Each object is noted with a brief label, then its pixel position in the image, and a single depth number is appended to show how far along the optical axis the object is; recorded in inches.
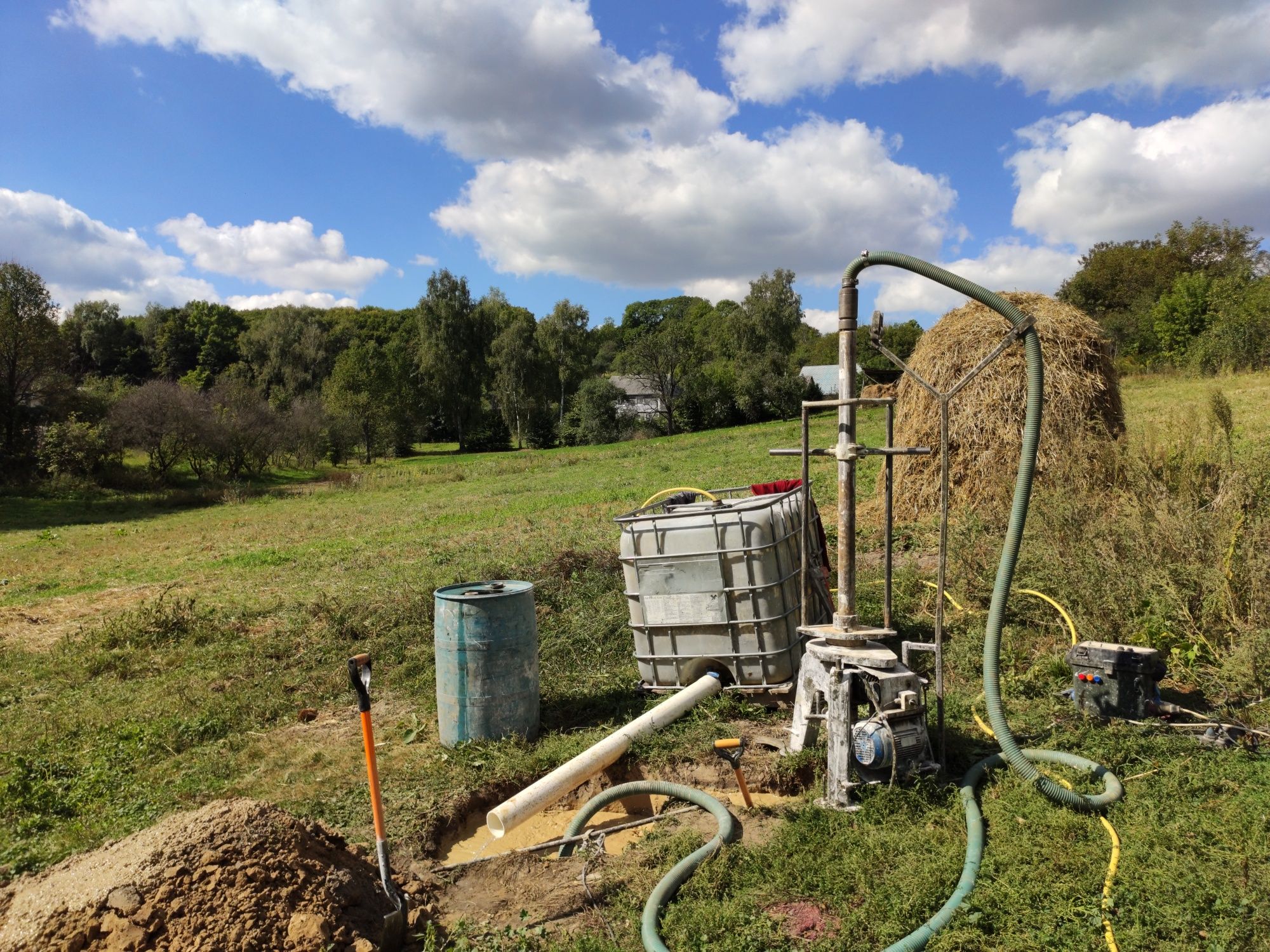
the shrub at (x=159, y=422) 1165.7
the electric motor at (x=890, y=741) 157.3
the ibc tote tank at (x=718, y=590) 221.1
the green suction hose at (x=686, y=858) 129.0
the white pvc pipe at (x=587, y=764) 163.8
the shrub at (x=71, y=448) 1099.3
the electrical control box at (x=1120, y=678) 183.5
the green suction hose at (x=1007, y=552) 154.8
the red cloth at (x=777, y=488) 272.8
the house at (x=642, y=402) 2205.3
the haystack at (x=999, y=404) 382.3
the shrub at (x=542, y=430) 2239.2
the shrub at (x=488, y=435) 2319.1
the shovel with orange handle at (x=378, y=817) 133.8
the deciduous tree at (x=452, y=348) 2257.6
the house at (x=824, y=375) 2401.6
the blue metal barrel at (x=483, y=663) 208.1
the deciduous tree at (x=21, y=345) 1140.5
